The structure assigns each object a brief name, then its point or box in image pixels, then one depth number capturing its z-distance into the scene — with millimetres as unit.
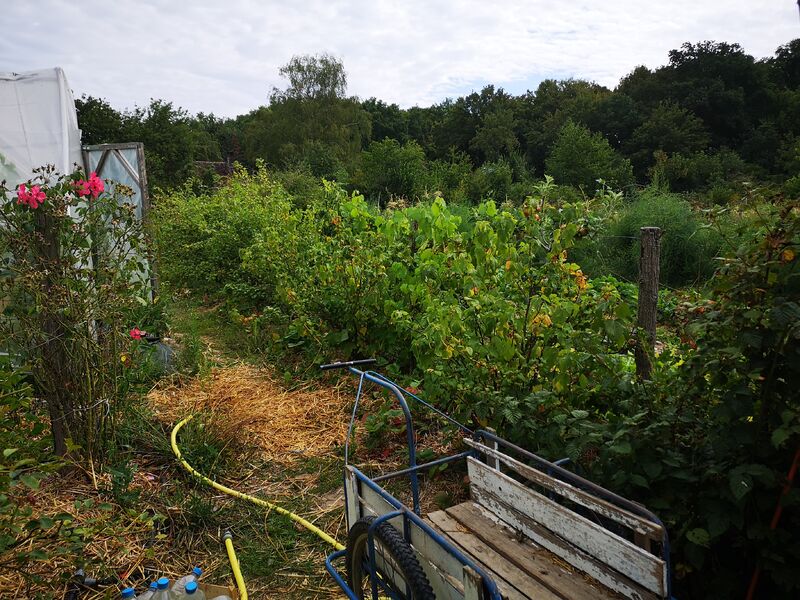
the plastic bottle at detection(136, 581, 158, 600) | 2634
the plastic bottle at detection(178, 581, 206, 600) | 2513
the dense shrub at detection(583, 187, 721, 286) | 10352
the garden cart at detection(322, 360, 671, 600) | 1721
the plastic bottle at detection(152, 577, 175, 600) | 2578
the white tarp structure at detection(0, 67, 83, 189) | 5551
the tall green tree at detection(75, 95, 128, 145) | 21156
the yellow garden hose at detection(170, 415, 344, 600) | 2855
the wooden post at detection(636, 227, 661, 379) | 3533
